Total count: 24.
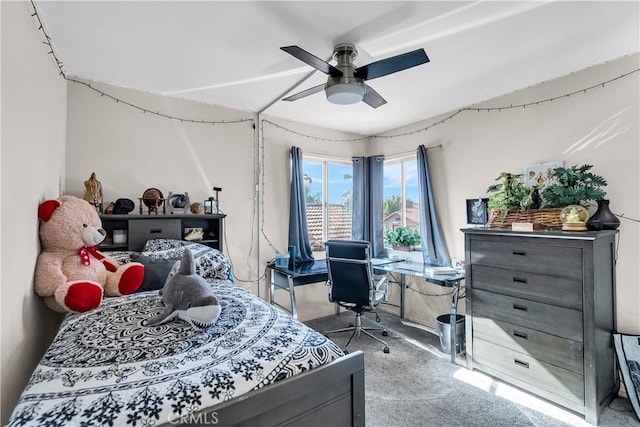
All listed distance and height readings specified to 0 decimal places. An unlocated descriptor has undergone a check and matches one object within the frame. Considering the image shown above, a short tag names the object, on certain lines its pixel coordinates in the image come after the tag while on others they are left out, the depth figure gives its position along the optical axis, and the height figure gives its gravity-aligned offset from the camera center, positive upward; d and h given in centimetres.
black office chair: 285 -61
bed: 89 -55
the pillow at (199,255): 242 -30
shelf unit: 256 -9
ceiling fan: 178 +92
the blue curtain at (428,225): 340 -11
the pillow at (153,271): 215 -39
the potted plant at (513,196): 242 +16
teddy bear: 164 -28
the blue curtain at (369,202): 410 +20
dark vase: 217 -4
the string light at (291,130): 198 +108
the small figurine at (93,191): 234 +21
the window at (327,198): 402 +26
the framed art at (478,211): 297 +5
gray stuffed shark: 143 -42
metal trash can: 278 -111
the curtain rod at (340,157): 379 +82
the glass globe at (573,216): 210 -1
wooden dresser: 197 -72
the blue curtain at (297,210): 363 +8
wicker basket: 226 -1
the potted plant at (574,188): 218 +20
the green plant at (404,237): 385 -27
